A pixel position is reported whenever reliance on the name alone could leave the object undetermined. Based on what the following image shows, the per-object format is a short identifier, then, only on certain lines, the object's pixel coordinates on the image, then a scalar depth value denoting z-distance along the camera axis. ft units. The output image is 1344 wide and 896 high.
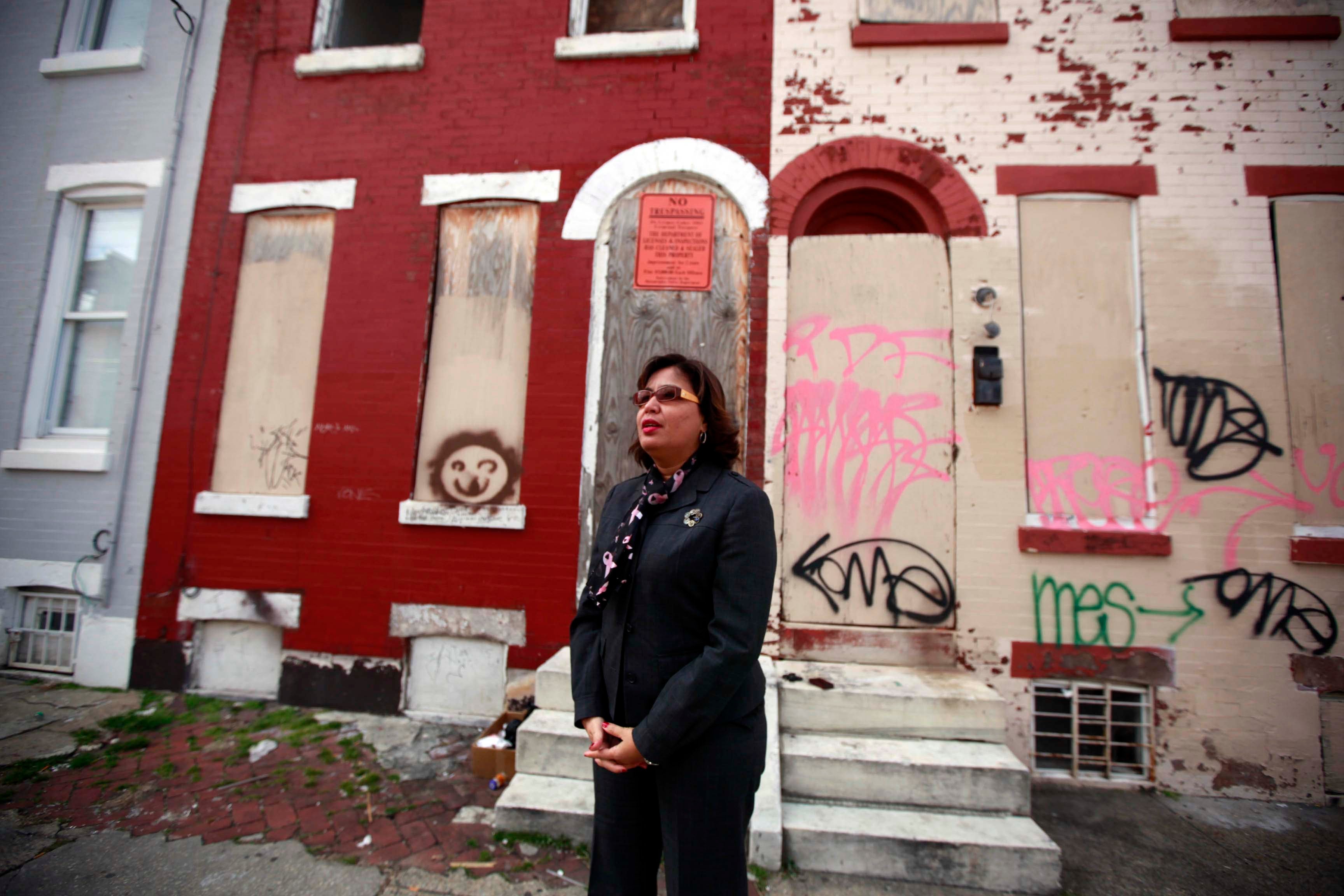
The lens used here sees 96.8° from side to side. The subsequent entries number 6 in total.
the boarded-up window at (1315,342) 13.28
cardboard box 11.76
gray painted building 16.19
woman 5.57
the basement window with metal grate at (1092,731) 12.93
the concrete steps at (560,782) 9.62
